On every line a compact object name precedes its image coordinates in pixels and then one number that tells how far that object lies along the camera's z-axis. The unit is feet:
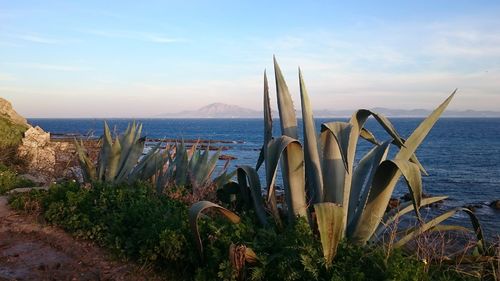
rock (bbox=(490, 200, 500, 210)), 68.11
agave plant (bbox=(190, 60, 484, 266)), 12.97
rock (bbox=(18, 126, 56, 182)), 39.19
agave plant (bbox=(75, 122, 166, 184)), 23.82
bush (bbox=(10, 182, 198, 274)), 13.82
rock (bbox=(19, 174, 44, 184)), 30.39
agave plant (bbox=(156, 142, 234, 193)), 22.76
